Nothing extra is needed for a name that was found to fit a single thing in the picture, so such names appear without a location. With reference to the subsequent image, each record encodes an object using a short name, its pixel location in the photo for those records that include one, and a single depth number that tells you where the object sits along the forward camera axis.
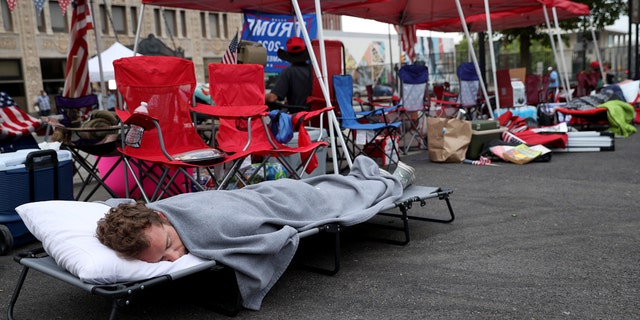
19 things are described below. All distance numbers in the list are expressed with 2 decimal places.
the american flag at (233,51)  6.43
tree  21.56
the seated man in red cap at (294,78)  6.98
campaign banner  9.68
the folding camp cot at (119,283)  2.36
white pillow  2.46
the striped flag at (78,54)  7.95
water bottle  4.55
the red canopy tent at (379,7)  8.80
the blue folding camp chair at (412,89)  8.62
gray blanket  2.78
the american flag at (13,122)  5.58
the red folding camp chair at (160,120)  4.46
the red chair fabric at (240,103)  5.19
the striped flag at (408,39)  12.08
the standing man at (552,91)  12.86
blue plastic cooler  3.96
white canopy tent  15.73
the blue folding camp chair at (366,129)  6.75
